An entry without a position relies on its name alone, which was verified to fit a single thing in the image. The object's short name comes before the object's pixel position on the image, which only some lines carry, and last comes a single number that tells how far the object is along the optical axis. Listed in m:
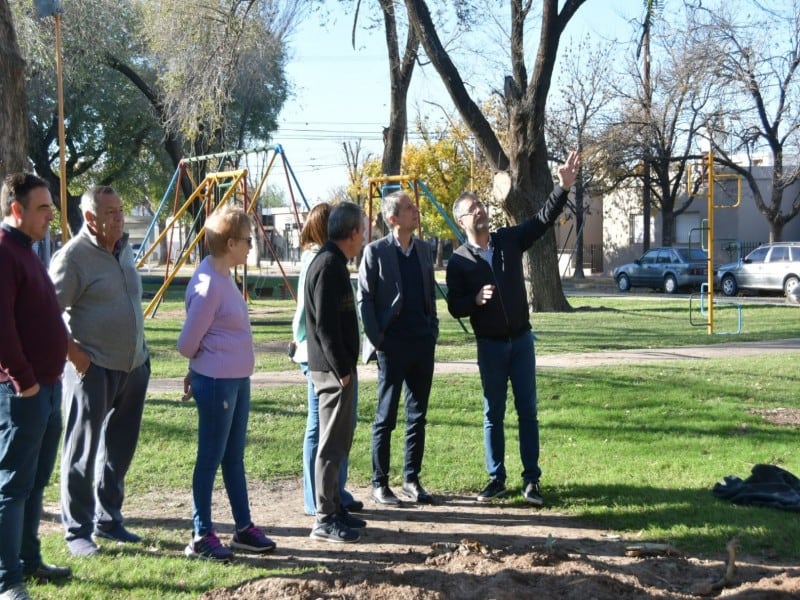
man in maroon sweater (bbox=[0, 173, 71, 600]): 4.29
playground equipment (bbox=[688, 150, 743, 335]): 16.84
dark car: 32.97
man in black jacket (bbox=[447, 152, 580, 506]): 6.47
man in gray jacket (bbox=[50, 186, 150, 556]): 5.18
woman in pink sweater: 5.14
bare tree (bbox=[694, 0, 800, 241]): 33.12
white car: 28.98
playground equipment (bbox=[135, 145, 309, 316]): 18.34
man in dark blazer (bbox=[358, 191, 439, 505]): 6.24
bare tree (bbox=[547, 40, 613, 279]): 39.94
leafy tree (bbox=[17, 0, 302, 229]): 20.98
